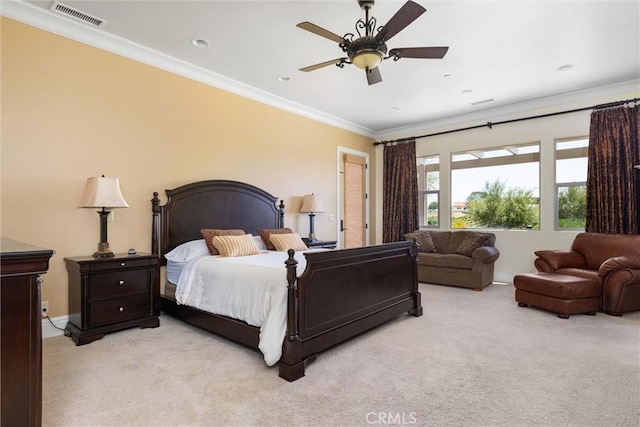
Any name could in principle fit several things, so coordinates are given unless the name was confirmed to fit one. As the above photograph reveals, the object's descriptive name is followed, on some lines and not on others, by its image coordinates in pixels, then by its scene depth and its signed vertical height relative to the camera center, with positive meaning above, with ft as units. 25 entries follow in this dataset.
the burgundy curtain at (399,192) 22.34 +1.53
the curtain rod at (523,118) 15.59 +5.16
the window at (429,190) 22.23 +1.65
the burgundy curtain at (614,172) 15.10 +1.95
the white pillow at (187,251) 12.22 -1.35
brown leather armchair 12.55 -2.08
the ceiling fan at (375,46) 7.85 +4.39
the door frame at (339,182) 21.54 +2.08
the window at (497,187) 18.70 +1.59
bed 8.15 -1.92
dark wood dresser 4.40 -1.61
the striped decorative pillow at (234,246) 11.94 -1.13
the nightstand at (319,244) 17.16 -1.51
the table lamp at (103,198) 10.21 +0.50
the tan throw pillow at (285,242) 14.10 -1.17
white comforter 8.12 -2.14
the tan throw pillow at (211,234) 12.60 -0.75
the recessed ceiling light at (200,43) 11.69 +6.02
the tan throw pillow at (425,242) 20.17 -1.66
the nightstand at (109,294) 9.92 -2.47
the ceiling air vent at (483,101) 17.89 +6.03
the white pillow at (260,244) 14.53 -1.26
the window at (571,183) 17.07 +1.58
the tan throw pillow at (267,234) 14.51 -0.85
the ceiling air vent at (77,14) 9.88 +6.07
